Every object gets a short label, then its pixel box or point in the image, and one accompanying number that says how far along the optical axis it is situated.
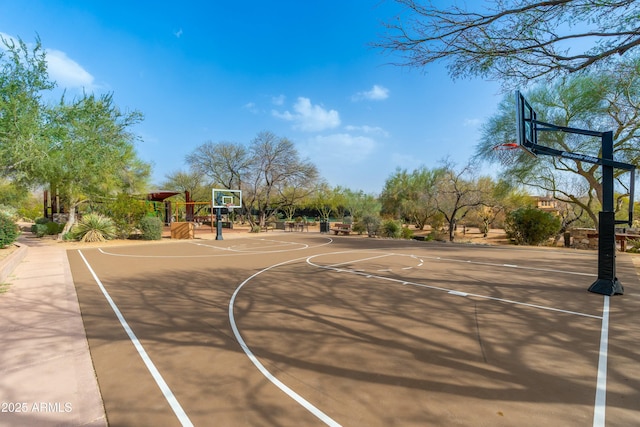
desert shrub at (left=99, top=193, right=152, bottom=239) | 18.52
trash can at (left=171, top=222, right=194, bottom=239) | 20.39
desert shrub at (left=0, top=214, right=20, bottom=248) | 12.65
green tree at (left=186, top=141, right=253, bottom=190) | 28.08
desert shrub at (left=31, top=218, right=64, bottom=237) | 20.50
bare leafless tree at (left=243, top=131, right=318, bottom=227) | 26.61
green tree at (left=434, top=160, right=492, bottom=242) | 22.50
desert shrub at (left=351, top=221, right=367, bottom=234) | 22.44
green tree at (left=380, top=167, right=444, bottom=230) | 28.38
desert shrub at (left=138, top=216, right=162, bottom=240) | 18.64
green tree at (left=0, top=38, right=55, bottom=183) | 9.92
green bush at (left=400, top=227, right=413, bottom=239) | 21.05
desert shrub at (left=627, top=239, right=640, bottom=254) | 13.31
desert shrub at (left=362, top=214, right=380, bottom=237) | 21.56
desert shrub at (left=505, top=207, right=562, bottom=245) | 16.70
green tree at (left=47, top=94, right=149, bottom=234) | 13.17
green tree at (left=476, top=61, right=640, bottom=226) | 13.46
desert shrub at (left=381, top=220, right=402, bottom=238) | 20.72
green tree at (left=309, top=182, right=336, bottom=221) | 38.02
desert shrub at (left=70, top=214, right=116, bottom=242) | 17.41
